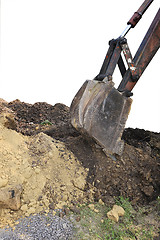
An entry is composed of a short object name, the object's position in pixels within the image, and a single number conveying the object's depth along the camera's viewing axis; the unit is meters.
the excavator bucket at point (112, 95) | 4.74
